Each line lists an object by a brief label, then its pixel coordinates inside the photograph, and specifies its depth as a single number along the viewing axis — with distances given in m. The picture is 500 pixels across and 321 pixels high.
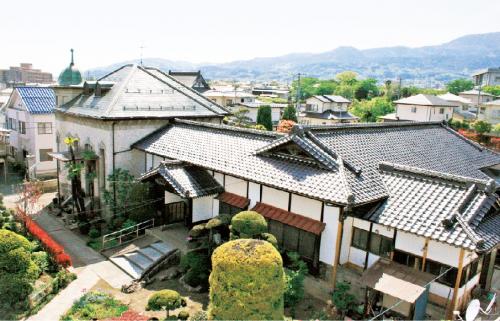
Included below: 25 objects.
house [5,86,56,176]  38.78
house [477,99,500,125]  65.39
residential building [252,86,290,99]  124.95
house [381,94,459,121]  59.66
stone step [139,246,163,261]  19.98
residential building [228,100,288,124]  68.44
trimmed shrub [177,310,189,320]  15.08
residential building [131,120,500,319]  14.53
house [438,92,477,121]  73.44
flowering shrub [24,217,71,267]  19.69
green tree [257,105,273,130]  53.47
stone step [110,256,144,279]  18.95
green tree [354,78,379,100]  113.75
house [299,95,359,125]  71.62
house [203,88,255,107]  74.88
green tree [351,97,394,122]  74.75
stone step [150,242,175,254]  20.36
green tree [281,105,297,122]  57.12
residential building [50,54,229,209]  25.80
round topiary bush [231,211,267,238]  15.42
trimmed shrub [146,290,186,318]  14.96
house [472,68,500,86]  121.75
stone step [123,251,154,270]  19.55
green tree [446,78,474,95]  128.62
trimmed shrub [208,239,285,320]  11.67
